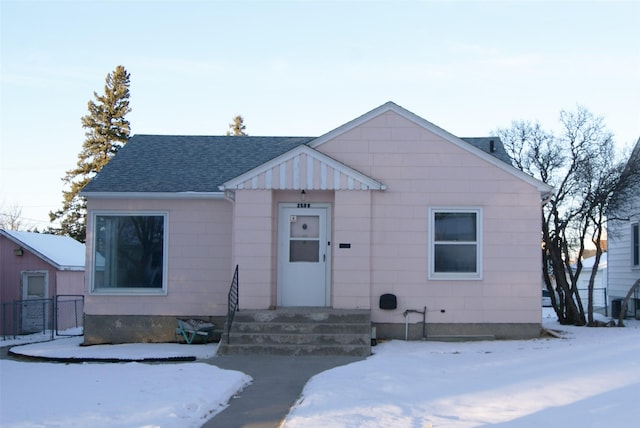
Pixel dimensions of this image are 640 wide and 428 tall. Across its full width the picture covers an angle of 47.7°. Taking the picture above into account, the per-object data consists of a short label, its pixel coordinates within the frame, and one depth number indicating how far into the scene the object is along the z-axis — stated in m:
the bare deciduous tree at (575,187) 17.47
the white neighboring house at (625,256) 20.42
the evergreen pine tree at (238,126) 53.44
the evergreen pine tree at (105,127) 41.28
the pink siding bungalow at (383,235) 14.34
